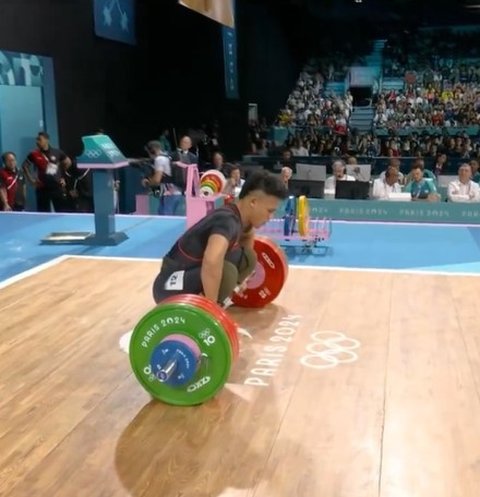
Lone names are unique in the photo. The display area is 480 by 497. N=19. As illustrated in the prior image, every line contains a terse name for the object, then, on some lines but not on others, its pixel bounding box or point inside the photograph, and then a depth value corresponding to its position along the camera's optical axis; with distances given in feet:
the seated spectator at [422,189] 23.68
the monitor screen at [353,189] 23.47
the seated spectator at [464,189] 23.99
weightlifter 9.29
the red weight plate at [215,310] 8.54
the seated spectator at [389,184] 24.57
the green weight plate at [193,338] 8.43
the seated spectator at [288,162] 30.66
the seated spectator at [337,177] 25.52
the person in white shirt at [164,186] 24.90
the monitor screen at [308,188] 23.40
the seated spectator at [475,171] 26.88
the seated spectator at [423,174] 25.36
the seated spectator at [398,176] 25.16
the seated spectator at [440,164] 31.55
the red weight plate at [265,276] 12.74
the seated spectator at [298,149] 38.83
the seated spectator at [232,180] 22.83
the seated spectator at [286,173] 24.14
